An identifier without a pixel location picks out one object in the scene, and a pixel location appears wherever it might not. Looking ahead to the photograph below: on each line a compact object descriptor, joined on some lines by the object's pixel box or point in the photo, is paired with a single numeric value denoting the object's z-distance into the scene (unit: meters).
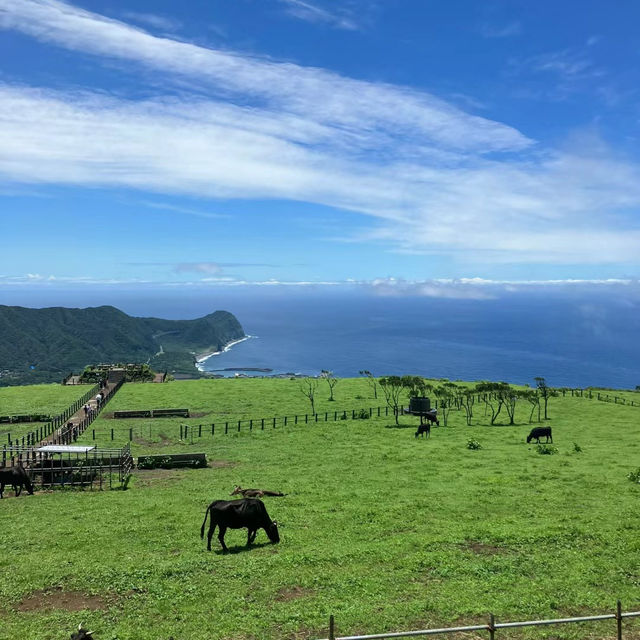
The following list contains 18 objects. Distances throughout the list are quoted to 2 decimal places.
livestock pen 27.23
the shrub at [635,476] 25.31
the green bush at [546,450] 33.65
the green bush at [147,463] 32.03
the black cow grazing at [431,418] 47.41
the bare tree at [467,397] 56.44
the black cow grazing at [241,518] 16.91
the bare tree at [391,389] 57.60
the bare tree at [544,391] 54.15
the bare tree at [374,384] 68.25
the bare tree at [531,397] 51.77
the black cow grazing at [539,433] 39.44
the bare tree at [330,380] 64.47
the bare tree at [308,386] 63.51
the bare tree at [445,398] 55.42
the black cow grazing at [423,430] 41.94
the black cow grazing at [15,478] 25.25
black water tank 51.69
